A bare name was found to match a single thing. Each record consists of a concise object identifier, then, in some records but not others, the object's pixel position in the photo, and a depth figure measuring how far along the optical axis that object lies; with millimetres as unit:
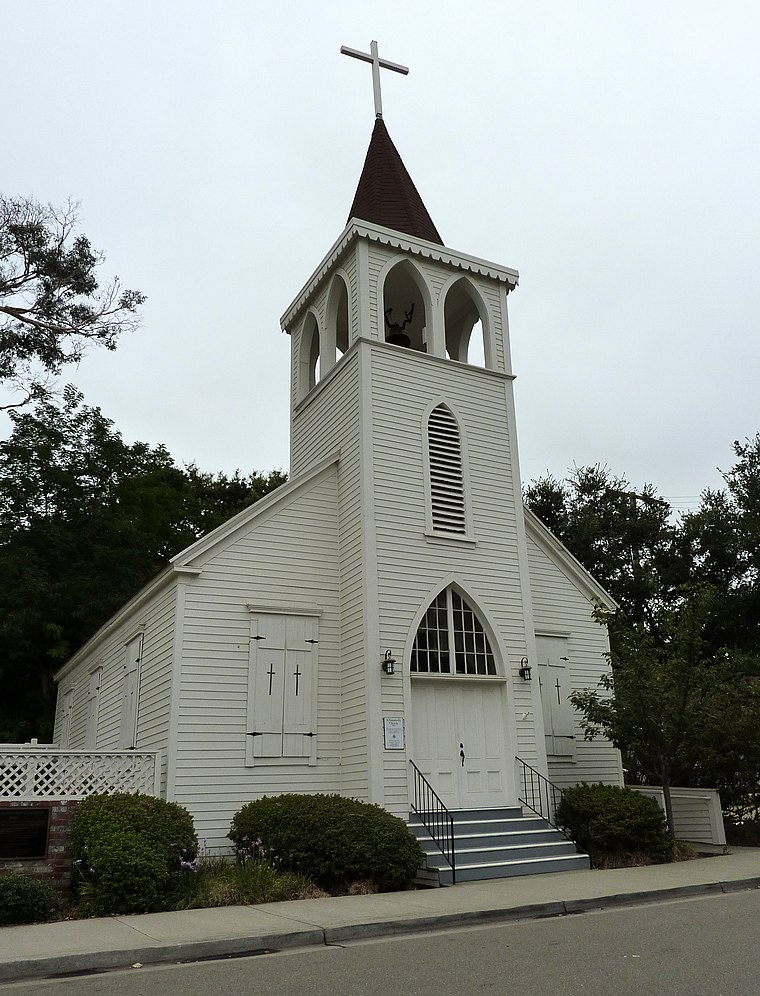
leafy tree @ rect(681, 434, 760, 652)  26422
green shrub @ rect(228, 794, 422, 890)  11125
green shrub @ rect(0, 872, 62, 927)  9445
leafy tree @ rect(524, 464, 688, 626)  29047
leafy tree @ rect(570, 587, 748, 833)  14320
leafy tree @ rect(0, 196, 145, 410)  16703
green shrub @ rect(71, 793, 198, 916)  9898
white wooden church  13555
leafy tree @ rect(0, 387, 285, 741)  24094
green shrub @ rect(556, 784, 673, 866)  13359
